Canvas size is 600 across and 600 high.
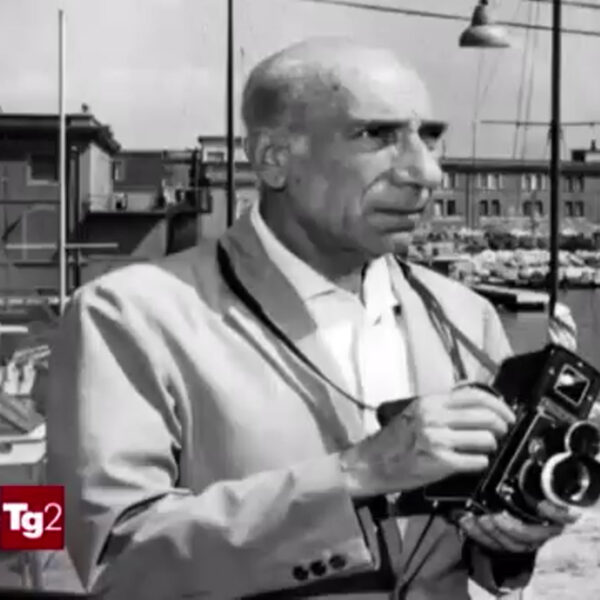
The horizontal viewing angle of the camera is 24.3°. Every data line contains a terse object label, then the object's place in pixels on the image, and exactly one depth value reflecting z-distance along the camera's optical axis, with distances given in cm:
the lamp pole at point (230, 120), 639
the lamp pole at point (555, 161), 539
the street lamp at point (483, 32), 646
